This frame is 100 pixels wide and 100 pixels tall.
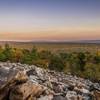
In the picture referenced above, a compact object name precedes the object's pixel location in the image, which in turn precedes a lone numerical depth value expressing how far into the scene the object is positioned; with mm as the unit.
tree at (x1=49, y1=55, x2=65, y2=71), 26082
